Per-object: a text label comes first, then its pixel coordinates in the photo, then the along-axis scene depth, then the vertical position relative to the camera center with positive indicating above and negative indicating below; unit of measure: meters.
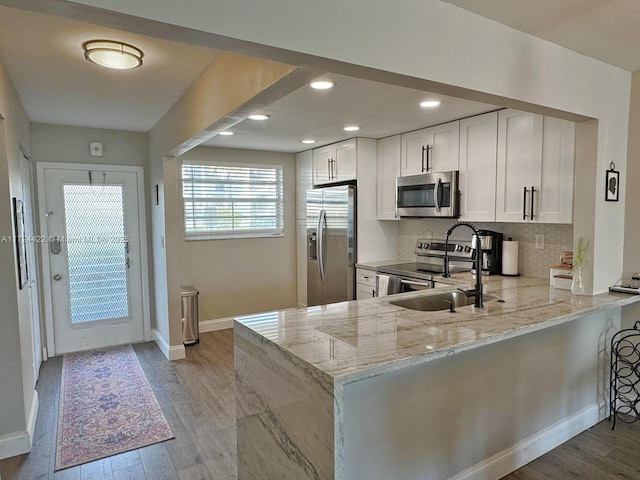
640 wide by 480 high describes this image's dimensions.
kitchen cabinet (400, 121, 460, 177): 3.73 +0.63
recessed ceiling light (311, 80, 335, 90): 2.54 +0.83
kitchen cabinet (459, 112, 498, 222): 3.41 +0.41
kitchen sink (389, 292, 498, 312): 2.59 -0.58
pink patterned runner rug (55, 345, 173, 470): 2.64 -1.48
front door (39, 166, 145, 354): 4.31 -0.43
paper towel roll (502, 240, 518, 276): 3.50 -0.39
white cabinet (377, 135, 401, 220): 4.33 +0.45
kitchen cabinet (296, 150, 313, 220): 5.33 +0.48
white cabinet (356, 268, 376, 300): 4.25 -0.73
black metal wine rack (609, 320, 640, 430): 2.74 -1.13
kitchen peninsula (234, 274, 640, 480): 1.56 -0.82
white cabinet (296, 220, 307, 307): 5.61 -0.65
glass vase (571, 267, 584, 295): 2.65 -0.45
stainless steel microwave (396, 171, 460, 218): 3.71 +0.18
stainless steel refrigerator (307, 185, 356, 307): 4.49 -0.33
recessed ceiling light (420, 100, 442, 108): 3.03 +0.84
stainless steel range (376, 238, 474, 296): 3.69 -0.53
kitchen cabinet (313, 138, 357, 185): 4.52 +0.62
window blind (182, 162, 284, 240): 5.01 +0.21
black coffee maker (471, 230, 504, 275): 3.58 -0.35
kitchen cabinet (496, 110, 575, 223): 2.94 +0.34
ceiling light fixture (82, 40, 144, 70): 2.29 +0.94
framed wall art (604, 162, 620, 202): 2.64 +0.19
